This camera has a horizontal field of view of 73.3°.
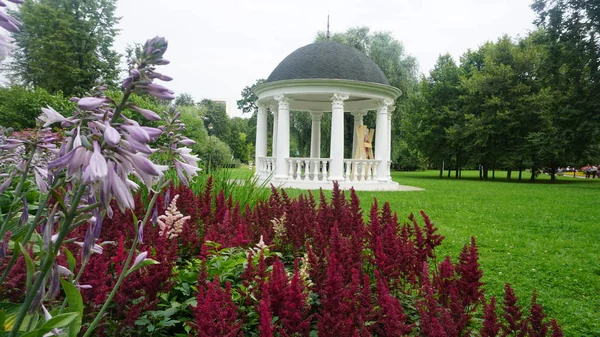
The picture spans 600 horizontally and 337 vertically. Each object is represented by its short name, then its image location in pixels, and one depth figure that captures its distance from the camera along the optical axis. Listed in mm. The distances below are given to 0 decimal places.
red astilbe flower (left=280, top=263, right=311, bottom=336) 1679
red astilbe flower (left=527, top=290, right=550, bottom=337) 1644
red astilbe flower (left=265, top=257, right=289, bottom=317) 1870
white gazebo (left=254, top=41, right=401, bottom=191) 15898
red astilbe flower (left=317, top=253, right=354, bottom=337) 1589
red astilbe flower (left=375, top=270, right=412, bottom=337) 1537
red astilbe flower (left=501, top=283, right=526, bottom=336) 1714
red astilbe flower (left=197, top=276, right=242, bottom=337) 1462
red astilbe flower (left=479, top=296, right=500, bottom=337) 1617
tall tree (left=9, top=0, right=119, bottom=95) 27969
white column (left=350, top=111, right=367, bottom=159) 20528
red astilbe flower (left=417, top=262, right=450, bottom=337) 1476
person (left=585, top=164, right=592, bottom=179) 35162
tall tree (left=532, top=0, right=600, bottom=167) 19938
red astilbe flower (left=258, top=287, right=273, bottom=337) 1347
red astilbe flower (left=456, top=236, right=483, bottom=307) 2234
